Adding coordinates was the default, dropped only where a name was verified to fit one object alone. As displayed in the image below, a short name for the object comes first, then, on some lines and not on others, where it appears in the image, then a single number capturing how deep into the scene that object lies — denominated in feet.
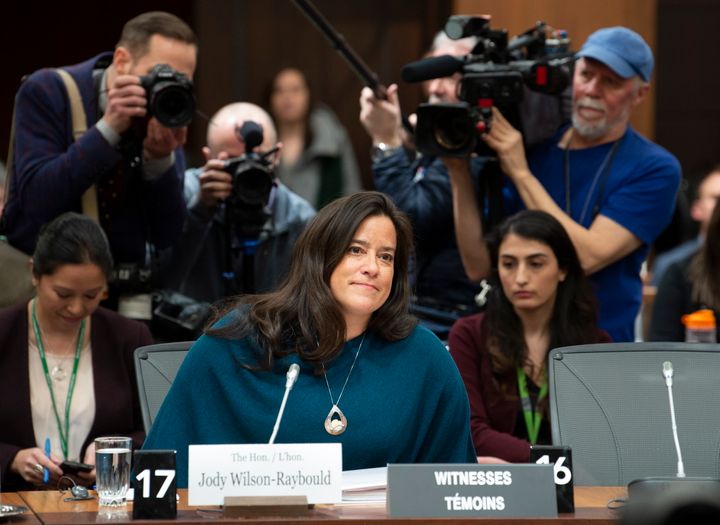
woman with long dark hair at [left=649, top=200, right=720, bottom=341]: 27.29
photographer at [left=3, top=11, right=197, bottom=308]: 23.49
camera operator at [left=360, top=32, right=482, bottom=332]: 26.23
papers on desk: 15.31
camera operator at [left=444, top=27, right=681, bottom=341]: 25.09
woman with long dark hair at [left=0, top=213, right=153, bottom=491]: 22.65
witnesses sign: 13.92
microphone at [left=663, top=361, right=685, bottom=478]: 18.74
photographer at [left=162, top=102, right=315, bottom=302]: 25.66
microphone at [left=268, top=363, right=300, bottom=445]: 16.35
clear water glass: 14.94
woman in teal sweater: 17.73
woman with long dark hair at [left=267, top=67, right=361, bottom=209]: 41.41
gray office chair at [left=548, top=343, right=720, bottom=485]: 19.83
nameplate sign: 13.95
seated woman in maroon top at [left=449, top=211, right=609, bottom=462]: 23.47
